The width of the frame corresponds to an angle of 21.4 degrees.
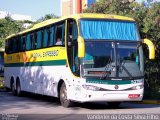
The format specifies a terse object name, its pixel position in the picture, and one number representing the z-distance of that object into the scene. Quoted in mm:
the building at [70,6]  88625
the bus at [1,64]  31870
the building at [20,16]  110900
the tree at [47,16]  45131
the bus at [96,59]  14688
